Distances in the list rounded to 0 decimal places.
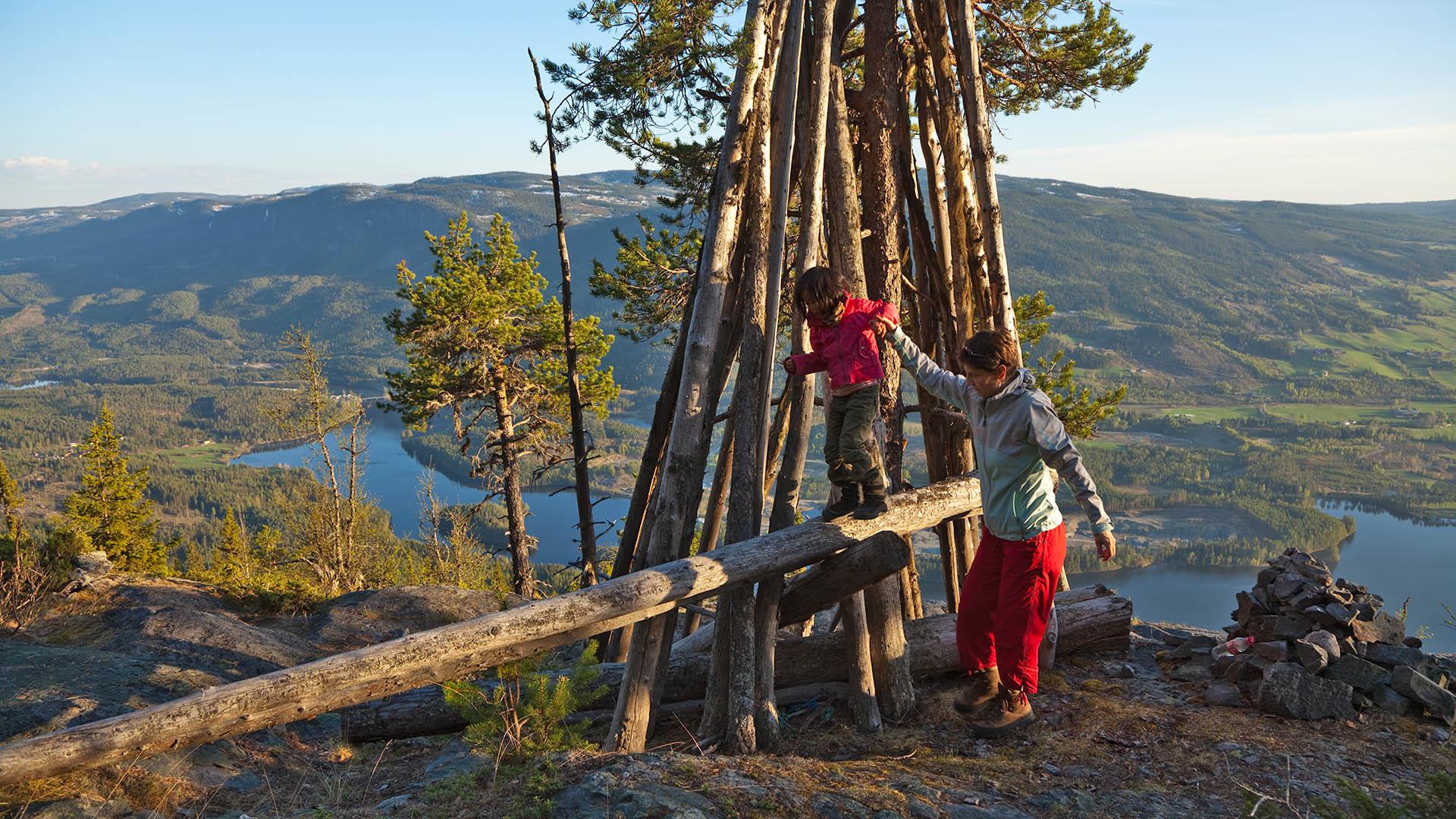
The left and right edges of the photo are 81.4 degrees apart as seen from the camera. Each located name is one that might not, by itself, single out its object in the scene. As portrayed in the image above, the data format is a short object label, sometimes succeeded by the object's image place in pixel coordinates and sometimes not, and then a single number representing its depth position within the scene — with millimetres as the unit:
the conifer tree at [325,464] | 20578
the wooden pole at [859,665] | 4754
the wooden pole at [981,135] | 6145
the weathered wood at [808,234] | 4969
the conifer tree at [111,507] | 23188
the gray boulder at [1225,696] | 4762
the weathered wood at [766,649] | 4621
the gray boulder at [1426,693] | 4508
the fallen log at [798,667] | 4926
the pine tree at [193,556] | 29256
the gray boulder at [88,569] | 7512
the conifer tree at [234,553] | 17641
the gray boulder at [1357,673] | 4691
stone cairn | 4574
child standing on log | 4508
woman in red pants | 3967
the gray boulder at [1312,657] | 4711
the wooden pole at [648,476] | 6328
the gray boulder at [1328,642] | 4766
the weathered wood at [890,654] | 4871
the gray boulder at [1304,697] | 4520
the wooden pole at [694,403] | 4586
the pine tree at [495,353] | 16156
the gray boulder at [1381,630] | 4984
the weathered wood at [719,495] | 5395
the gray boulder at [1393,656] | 4887
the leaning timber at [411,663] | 3221
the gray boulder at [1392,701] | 4586
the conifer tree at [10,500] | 12750
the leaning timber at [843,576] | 4477
